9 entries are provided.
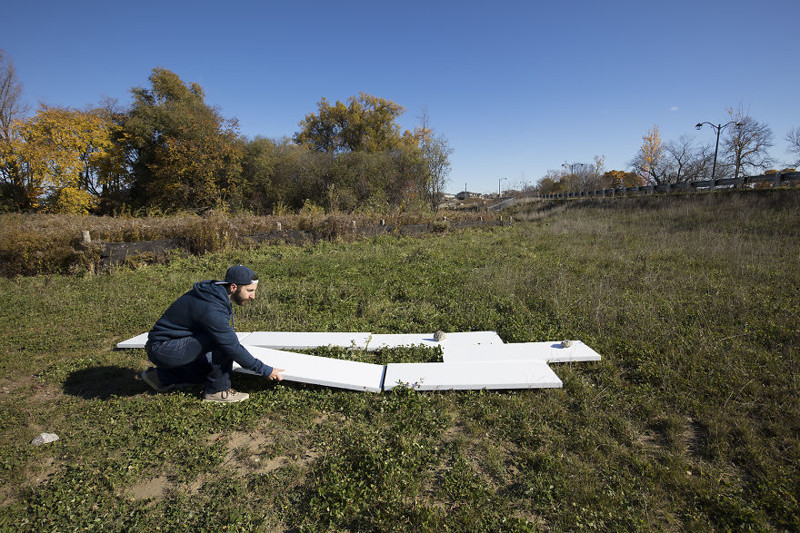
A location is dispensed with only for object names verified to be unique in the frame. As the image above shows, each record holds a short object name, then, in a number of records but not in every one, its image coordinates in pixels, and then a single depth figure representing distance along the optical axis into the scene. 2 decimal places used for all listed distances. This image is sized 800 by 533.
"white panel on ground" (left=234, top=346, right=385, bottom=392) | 3.36
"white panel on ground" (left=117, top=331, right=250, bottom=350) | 4.42
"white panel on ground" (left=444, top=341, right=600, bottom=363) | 3.90
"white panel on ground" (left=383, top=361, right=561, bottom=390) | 3.39
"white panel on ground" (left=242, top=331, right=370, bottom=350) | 4.36
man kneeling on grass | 3.07
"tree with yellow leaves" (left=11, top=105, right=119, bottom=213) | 16.52
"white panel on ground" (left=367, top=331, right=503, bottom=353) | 4.32
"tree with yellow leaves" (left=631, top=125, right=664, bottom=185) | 38.11
